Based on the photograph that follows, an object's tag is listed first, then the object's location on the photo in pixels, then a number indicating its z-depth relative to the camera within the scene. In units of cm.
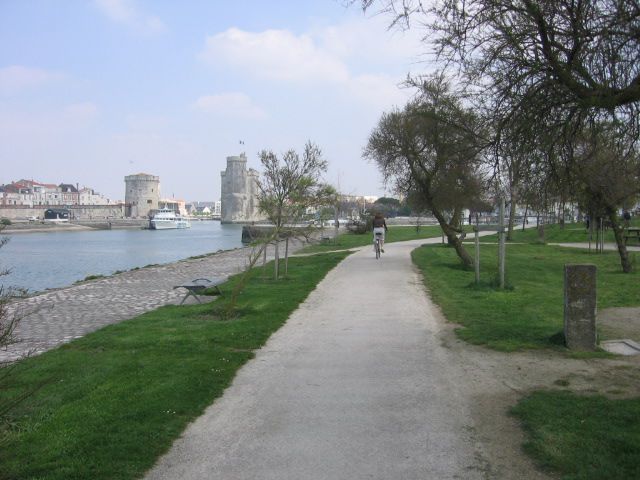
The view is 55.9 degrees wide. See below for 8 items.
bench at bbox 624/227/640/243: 3064
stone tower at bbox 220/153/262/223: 15275
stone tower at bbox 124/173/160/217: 17100
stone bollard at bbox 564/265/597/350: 784
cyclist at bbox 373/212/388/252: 2383
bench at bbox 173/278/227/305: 1388
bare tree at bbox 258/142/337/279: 1738
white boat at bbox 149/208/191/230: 12438
